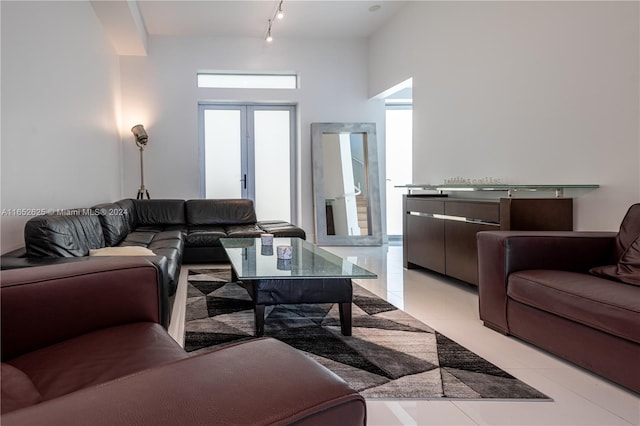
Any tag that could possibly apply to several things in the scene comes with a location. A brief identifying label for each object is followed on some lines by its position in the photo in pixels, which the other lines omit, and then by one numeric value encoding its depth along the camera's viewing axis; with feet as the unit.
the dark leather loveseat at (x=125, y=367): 1.66
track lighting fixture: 17.55
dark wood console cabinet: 9.88
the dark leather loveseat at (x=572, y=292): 5.85
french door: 22.54
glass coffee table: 7.53
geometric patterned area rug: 6.01
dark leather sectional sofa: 7.55
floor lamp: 20.12
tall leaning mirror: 22.24
